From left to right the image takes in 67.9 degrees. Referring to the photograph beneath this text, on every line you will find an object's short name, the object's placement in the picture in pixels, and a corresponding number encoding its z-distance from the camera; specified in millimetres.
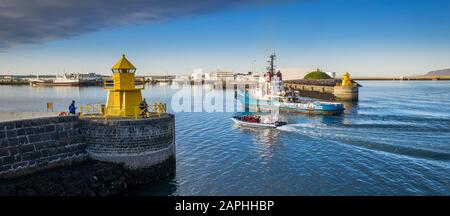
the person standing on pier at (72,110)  21250
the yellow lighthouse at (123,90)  22438
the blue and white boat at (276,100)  56312
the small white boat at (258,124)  43475
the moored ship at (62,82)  181000
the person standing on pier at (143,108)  21716
